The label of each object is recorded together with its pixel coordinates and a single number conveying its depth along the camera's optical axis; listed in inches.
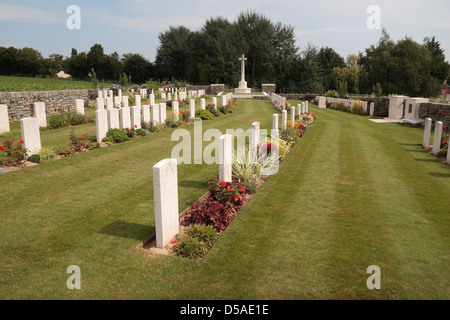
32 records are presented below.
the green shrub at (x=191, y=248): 179.0
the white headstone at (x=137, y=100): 701.6
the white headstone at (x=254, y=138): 326.6
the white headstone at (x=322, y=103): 1073.3
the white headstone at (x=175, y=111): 599.6
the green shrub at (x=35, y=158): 333.7
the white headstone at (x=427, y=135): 449.7
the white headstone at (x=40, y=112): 482.7
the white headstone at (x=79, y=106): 581.9
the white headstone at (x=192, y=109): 659.4
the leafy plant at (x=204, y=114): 676.7
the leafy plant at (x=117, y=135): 441.4
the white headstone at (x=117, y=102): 756.0
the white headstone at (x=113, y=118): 450.9
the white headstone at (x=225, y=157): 254.2
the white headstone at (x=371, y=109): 841.4
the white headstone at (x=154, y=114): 542.1
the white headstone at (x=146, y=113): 518.0
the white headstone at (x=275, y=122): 403.5
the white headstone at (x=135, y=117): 492.4
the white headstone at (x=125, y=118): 469.1
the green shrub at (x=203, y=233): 192.2
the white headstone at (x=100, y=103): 595.4
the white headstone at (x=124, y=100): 765.3
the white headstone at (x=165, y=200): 176.4
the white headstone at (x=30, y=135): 332.2
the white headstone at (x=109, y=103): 660.7
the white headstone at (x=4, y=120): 440.1
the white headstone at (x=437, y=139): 406.6
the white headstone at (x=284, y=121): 469.7
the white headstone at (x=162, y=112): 561.3
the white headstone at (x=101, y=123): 420.2
